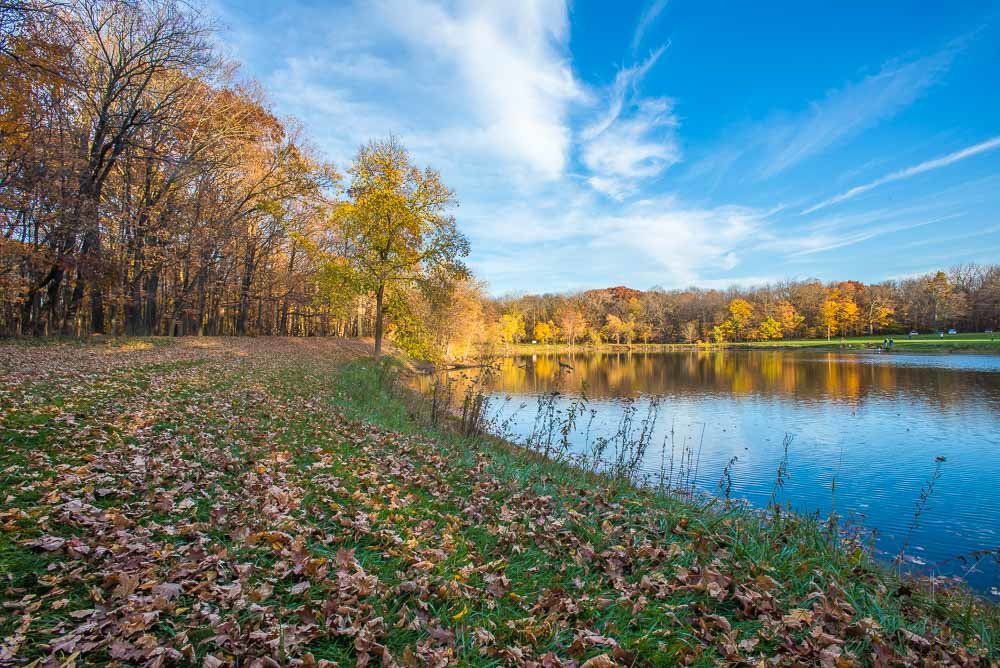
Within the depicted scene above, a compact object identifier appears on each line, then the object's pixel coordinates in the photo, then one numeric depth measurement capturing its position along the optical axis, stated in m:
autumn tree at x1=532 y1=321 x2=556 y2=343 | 105.25
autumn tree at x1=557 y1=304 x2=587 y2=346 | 102.31
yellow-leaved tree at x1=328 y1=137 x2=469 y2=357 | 21.83
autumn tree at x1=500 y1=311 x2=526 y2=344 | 81.08
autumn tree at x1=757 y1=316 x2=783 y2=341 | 90.50
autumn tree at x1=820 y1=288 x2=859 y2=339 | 87.00
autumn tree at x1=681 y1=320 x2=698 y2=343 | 99.46
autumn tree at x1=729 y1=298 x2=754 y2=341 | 96.75
